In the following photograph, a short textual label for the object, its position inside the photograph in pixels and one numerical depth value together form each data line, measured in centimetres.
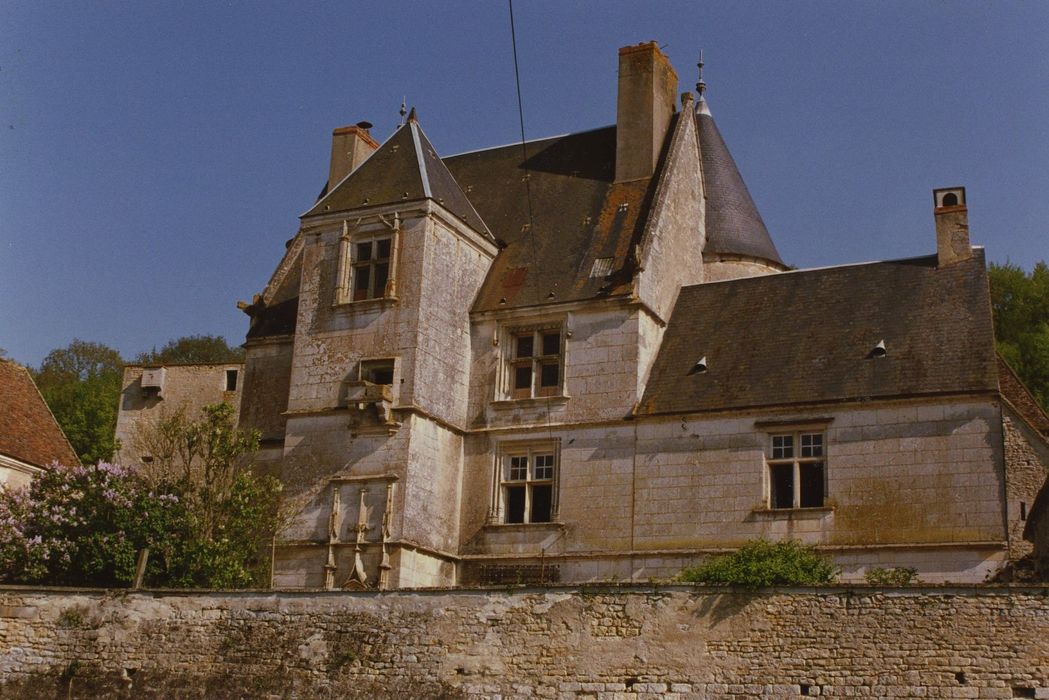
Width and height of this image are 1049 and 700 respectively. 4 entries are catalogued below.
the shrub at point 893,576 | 2034
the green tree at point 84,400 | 4828
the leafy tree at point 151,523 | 2342
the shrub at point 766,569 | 1834
